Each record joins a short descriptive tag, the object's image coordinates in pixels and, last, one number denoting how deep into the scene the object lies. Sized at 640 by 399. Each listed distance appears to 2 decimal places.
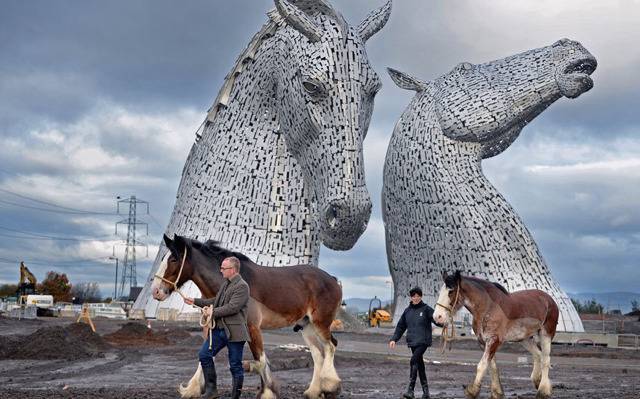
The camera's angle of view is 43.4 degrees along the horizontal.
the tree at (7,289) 85.43
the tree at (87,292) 95.19
